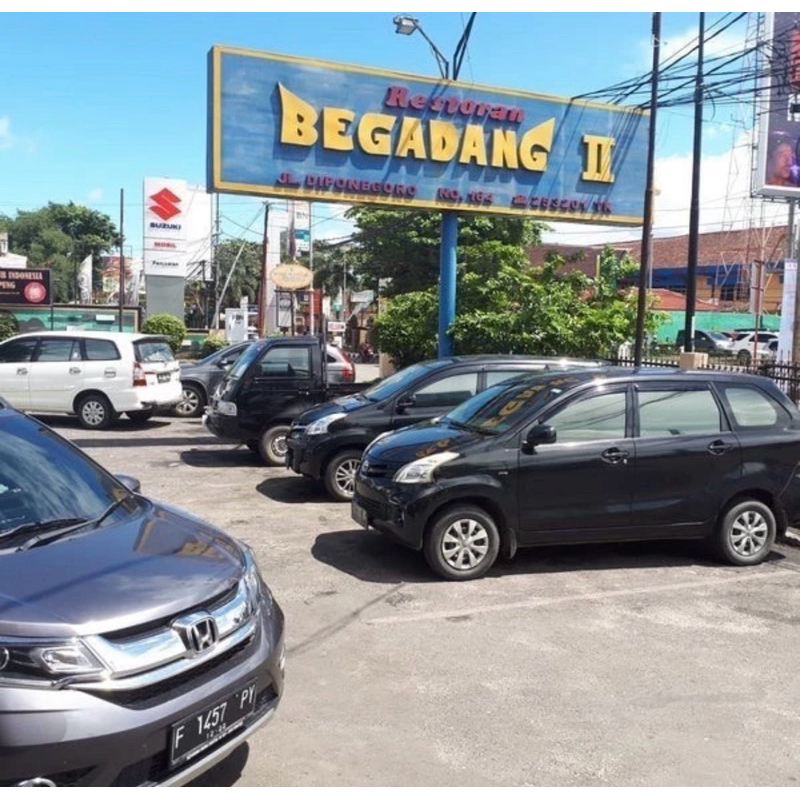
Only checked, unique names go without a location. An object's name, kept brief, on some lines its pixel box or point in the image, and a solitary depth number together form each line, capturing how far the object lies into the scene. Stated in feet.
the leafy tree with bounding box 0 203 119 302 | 274.57
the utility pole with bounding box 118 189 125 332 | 150.40
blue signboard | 41.09
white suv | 47.24
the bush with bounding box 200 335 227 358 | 110.11
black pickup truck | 36.76
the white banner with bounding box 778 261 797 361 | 65.57
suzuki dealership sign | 127.65
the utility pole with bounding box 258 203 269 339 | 115.42
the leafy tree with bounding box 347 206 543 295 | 73.77
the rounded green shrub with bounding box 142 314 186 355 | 115.55
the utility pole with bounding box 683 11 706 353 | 66.64
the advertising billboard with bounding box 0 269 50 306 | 115.34
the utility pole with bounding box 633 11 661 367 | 47.44
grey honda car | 8.85
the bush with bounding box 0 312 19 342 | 106.93
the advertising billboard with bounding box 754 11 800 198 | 85.05
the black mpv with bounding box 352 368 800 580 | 21.33
